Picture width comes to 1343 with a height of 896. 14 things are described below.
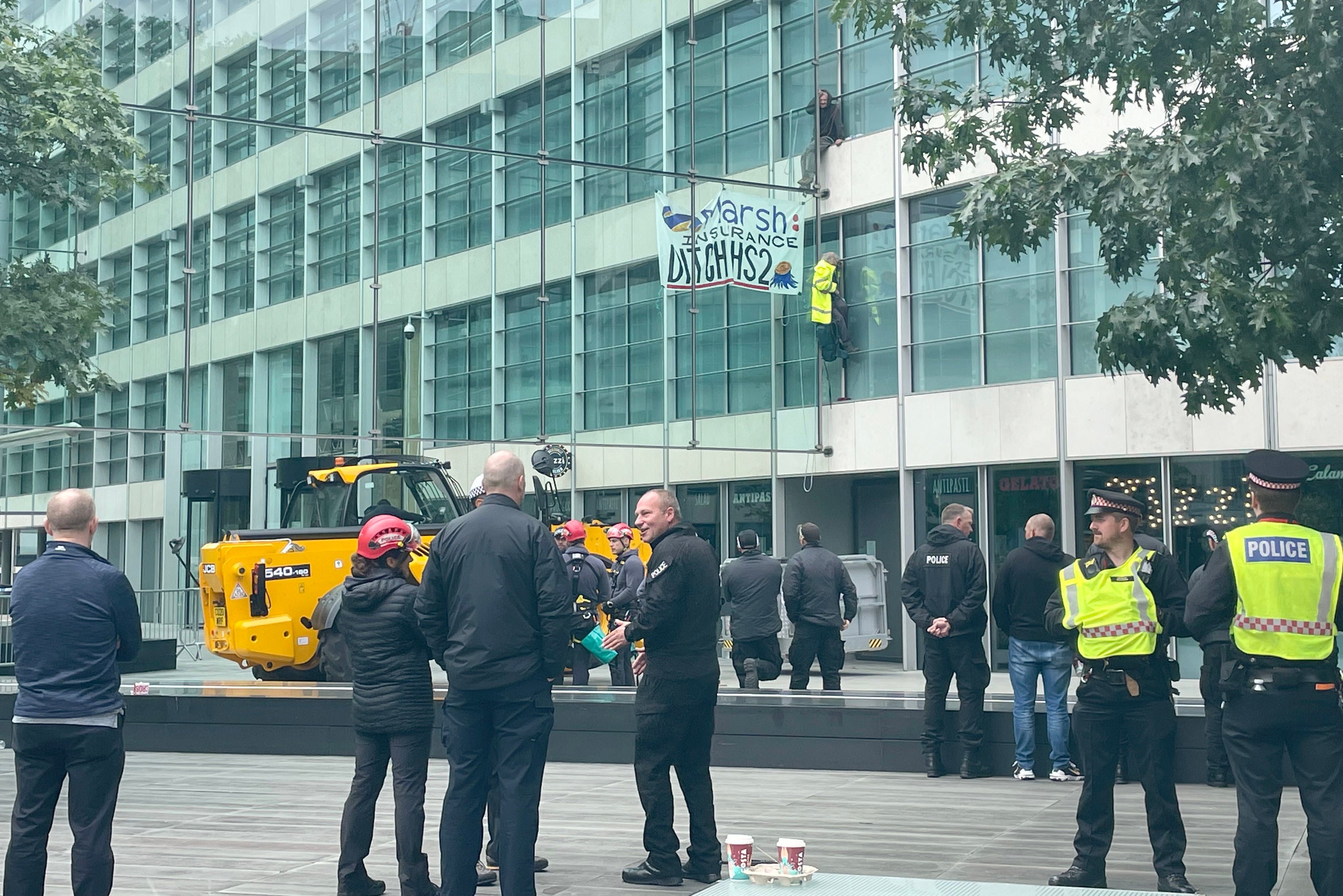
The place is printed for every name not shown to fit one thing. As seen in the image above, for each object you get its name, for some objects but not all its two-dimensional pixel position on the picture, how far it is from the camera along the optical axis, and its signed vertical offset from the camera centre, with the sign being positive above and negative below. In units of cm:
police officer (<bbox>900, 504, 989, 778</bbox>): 1189 -86
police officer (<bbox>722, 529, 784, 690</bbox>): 1569 -98
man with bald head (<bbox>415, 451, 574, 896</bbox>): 691 -66
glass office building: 1991 +314
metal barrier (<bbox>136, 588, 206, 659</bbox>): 1995 -123
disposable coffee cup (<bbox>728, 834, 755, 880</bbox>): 552 -119
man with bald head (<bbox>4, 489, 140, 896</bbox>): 659 -75
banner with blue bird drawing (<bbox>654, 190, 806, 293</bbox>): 2370 +422
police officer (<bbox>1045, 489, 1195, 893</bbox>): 752 -82
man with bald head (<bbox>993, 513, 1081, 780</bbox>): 1146 -98
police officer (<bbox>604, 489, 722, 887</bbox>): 798 -90
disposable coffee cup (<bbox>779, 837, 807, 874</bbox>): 454 -99
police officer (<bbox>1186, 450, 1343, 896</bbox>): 646 -66
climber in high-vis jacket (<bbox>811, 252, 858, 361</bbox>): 2300 +302
